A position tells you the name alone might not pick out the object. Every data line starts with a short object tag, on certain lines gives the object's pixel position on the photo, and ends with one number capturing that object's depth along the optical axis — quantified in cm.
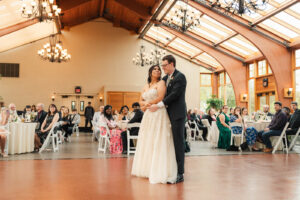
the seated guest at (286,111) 786
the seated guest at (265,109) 921
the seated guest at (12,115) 679
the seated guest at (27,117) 758
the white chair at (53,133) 710
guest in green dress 791
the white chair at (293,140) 715
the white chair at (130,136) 652
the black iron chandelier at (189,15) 920
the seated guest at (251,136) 752
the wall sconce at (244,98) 1596
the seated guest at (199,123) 1172
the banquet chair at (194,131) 1153
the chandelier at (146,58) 1434
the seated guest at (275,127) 715
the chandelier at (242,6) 616
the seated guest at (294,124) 727
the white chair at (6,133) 620
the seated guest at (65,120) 988
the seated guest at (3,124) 613
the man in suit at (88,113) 1641
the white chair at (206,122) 1014
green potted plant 1745
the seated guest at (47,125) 737
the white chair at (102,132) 721
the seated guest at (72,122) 1034
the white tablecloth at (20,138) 655
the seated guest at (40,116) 779
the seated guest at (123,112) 806
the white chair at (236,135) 737
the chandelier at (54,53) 1307
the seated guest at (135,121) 672
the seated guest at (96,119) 946
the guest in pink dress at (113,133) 705
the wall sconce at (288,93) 1223
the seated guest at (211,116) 1083
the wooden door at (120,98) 1727
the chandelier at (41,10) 820
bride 365
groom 369
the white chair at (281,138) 703
